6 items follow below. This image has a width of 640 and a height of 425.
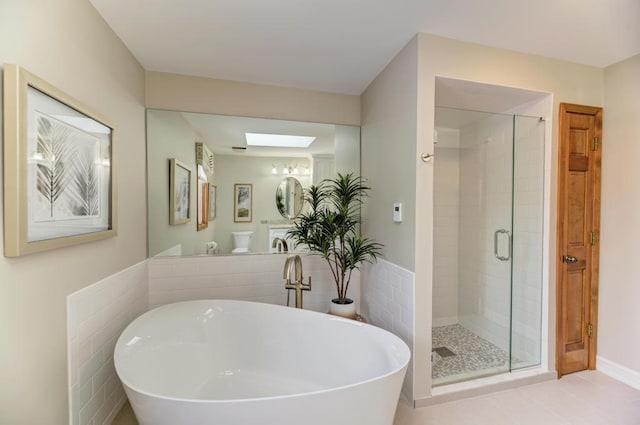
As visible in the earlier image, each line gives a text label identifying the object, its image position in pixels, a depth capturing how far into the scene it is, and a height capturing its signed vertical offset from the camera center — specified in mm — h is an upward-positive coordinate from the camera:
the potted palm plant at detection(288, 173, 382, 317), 2295 -159
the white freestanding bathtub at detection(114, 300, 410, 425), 1104 -831
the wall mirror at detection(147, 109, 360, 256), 2346 +339
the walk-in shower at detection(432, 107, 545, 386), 2248 -311
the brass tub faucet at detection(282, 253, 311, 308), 2242 -553
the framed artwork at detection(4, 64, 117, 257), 1004 +159
